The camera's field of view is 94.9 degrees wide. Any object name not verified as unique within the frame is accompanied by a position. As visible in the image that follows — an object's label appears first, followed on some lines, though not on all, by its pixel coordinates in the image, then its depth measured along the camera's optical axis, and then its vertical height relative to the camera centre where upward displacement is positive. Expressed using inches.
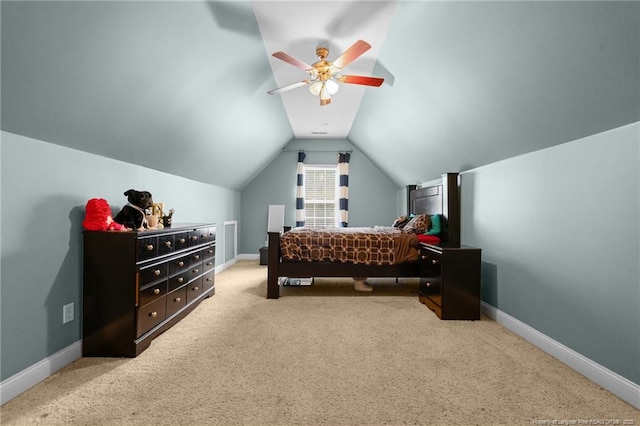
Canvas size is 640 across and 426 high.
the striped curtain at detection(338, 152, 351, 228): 258.7 +27.6
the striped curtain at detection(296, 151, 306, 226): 259.4 +21.8
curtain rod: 262.4 +61.1
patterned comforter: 142.3 -14.4
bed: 142.0 -23.0
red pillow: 143.3 -10.0
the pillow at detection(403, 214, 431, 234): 152.0 -2.9
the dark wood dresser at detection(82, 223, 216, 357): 82.0 -21.6
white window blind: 269.7 +20.0
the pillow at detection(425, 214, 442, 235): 150.6 -3.8
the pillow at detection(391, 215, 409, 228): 184.3 -2.3
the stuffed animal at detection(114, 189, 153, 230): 93.0 +1.4
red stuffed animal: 82.5 +0.1
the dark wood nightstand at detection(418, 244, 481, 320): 112.6 -24.9
